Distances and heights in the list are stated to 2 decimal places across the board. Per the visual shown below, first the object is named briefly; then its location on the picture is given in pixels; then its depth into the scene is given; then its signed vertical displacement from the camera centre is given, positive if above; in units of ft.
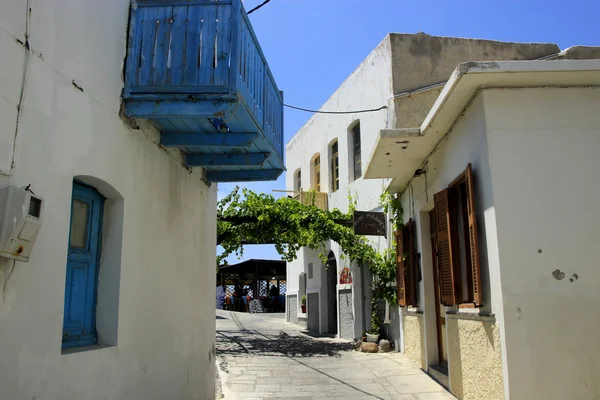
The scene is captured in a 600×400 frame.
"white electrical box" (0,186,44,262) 9.17 +1.34
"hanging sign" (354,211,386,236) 34.50 +4.76
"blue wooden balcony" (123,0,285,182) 13.93 +6.28
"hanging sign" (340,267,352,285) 44.24 +1.65
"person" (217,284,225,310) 101.49 +0.12
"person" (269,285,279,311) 94.32 +0.03
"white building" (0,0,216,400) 9.96 +1.92
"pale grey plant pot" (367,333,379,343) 37.86 -3.06
